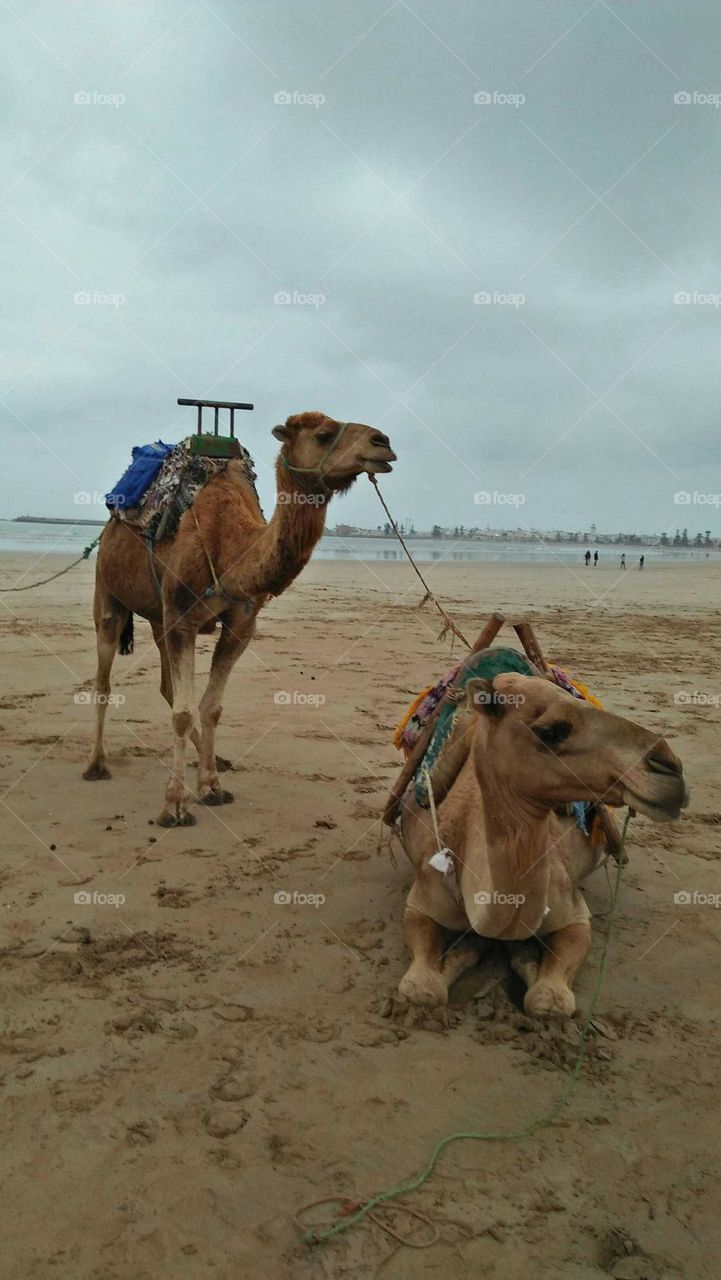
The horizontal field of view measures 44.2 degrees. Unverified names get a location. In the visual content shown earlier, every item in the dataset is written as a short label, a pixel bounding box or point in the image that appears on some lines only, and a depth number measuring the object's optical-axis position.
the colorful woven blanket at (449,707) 3.88
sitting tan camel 2.97
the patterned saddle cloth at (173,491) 6.46
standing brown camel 5.27
